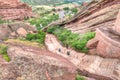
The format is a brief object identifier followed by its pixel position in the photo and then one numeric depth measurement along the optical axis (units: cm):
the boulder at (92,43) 1964
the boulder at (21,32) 2624
